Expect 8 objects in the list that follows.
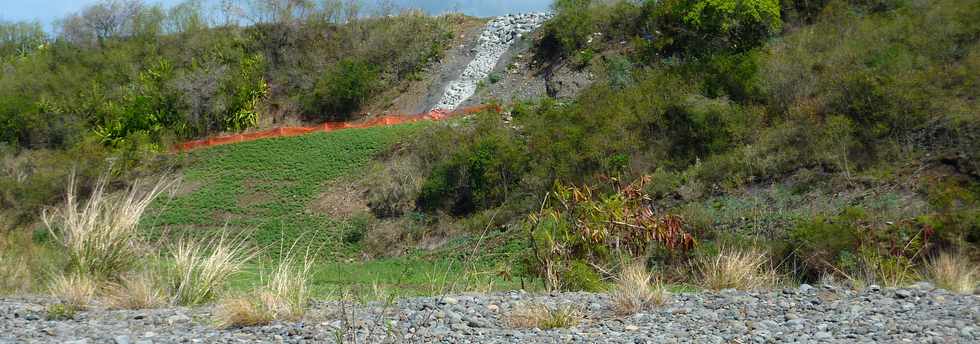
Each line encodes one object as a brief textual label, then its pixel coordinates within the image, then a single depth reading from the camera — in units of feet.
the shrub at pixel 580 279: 34.65
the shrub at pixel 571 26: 153.69
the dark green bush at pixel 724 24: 113.70
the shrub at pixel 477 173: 104.78
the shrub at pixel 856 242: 41.09
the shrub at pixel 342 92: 170.71
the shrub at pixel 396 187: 113.29
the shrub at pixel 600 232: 36.83
